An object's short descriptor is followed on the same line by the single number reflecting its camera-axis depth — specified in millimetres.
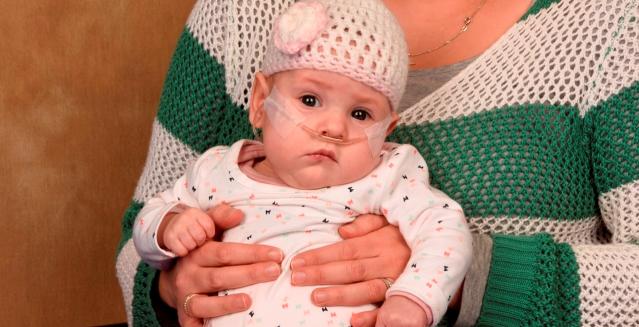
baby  1468
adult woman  1525
